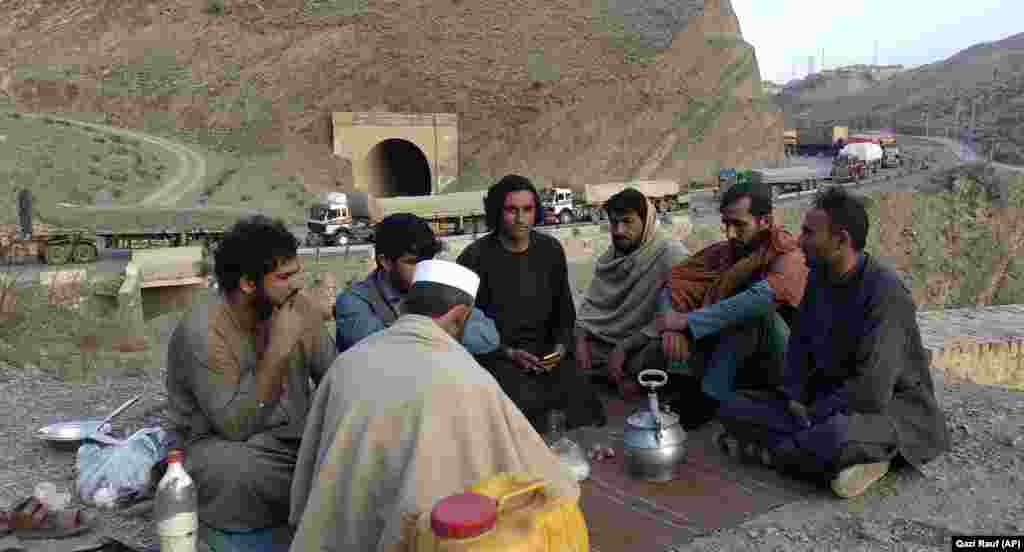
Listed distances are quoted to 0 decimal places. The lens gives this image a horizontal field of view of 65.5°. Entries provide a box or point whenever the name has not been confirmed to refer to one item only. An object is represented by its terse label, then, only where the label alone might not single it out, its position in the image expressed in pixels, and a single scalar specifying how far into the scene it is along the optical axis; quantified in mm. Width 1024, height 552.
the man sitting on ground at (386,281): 3865
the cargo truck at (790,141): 51656
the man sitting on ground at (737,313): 4508
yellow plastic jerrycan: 1828
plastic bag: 3729
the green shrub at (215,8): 34000
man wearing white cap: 2201
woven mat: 3451
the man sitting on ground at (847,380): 3645
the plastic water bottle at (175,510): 2885
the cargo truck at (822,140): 50659
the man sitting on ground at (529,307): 4551
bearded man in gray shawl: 5129
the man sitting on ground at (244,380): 3180
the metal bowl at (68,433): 4449
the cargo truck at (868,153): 36375
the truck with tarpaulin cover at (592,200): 25719
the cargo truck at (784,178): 32062
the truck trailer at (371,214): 21578
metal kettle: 3887
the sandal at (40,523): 3418
